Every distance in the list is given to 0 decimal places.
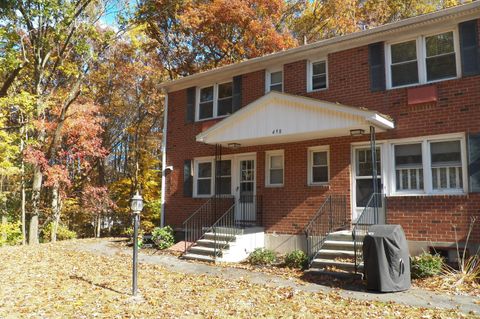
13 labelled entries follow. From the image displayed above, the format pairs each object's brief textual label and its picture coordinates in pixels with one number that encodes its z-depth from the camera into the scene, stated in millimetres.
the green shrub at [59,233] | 19703
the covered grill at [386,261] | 7570
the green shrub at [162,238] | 13375
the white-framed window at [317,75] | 12209
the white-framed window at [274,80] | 13208
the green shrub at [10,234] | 17584
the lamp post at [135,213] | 7480
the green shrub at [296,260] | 9953
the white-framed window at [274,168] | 12758
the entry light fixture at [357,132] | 10488
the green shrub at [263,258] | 10648
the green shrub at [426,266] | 8508
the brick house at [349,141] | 9648
